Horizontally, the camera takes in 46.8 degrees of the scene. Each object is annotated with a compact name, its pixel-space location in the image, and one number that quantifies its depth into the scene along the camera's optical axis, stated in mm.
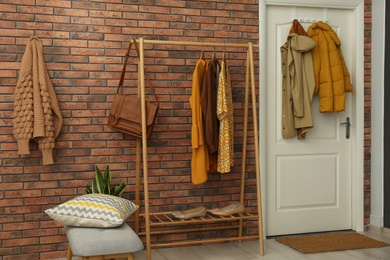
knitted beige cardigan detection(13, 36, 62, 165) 3232
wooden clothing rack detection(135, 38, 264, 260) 3266
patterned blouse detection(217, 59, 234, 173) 3355
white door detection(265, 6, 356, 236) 3988
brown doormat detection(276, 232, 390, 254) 3615
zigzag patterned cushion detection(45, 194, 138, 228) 2590
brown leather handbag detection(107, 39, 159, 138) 3357
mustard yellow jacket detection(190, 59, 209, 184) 3373
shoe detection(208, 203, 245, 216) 3498
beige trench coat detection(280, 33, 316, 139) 3852
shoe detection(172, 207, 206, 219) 3427
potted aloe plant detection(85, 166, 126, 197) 3253
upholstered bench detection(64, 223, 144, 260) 2402
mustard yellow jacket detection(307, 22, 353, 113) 3904
